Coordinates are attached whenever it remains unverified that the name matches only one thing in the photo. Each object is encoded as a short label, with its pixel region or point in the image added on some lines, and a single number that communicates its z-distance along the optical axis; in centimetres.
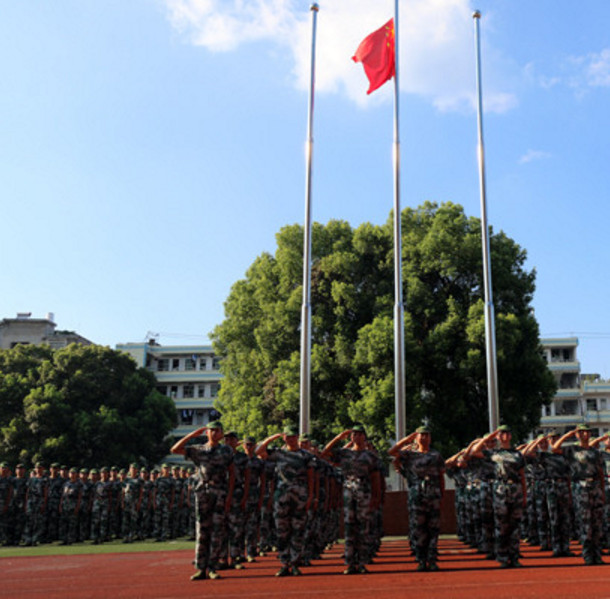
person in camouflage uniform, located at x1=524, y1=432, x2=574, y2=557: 911
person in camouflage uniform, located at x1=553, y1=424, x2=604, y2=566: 798
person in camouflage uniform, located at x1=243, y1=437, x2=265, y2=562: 924
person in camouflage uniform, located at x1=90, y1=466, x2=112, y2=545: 1545
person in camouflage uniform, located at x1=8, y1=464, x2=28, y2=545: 1538
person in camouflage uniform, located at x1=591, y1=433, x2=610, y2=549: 896
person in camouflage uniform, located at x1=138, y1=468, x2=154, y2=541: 1580
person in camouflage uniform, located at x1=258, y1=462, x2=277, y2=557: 1043
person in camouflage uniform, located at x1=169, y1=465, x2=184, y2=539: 1600
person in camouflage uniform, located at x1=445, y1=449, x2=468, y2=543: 1084
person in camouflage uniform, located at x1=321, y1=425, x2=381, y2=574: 756
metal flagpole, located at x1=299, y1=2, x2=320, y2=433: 1480
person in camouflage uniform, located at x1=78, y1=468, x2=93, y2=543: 1569
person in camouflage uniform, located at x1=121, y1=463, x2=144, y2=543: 1562
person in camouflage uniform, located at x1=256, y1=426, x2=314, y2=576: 750
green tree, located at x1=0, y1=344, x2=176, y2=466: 2819
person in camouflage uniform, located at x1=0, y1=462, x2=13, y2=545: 1509
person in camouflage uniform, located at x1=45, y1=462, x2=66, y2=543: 1565
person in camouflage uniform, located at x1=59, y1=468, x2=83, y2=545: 1538
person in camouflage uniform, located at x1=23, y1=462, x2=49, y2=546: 1520
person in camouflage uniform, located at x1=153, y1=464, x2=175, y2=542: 1565
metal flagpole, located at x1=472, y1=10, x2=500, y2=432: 1478
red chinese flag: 1708
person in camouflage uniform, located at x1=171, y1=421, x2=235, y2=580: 725
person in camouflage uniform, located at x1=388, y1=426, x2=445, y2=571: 776
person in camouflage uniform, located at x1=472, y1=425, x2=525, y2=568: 769
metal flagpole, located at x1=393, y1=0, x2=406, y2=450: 1488
